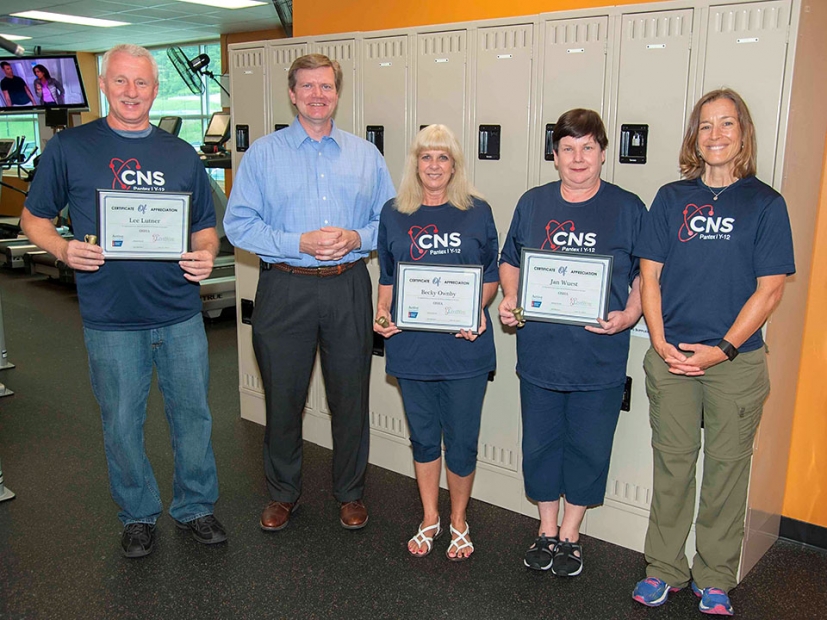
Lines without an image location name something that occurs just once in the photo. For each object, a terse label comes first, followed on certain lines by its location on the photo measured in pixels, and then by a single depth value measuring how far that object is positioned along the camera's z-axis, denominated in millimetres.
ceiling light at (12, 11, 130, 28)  10117
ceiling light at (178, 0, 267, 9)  8984
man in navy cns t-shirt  2441
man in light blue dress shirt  2678
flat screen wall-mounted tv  6766
